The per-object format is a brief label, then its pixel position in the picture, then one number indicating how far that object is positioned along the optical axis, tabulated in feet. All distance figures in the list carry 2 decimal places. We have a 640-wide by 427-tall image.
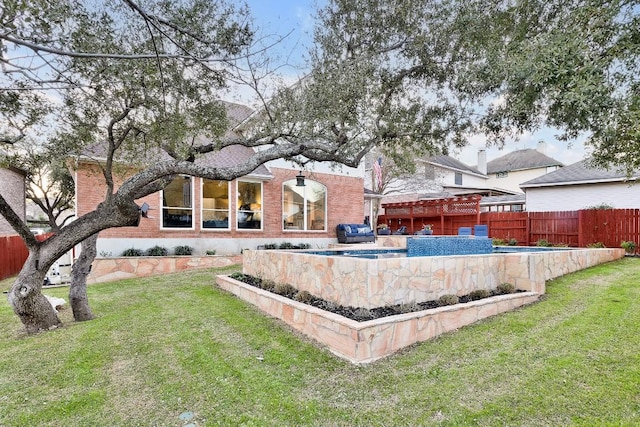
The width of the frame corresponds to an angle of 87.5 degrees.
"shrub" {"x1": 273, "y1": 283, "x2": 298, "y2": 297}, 23.24
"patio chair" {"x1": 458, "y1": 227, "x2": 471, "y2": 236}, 54.92
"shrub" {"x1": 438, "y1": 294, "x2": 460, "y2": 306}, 19.48
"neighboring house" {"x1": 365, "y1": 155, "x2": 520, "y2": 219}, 90.94
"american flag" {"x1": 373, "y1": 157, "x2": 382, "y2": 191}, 59.21
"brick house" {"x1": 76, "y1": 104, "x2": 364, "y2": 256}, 39.60
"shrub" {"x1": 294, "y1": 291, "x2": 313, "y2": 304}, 20.67
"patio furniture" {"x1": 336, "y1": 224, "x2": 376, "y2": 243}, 54.75
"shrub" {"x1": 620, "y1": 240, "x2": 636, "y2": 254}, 40.83
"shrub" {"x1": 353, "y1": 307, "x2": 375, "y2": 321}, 16.49
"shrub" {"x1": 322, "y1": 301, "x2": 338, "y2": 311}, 18.65
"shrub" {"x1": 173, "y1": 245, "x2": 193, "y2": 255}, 42.15
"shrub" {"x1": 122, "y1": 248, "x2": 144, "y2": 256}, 39.63
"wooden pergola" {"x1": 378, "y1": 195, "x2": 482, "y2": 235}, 64.18
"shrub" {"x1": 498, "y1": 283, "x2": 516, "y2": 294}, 22.86
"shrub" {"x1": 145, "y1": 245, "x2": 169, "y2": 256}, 40.73
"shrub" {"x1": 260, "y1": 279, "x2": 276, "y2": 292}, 25.07
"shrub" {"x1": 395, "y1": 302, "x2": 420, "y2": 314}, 17.63
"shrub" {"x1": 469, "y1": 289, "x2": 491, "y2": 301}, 21.01
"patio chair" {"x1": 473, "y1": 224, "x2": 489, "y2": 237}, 52.42
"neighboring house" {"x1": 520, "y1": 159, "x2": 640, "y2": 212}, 55.67
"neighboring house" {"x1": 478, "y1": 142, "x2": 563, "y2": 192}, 104.33
